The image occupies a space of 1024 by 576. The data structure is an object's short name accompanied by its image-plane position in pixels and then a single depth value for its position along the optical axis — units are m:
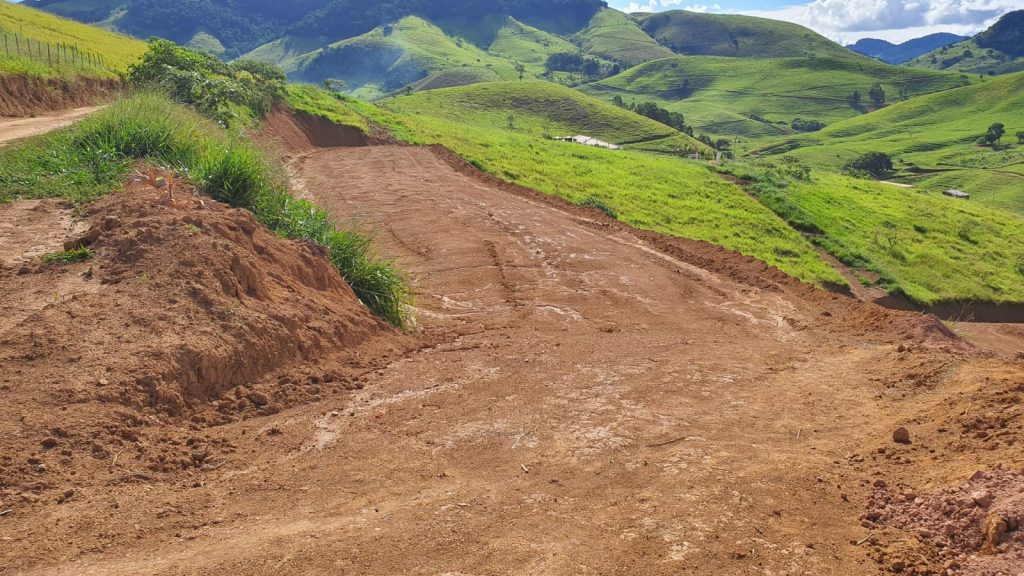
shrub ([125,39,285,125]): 19.77
